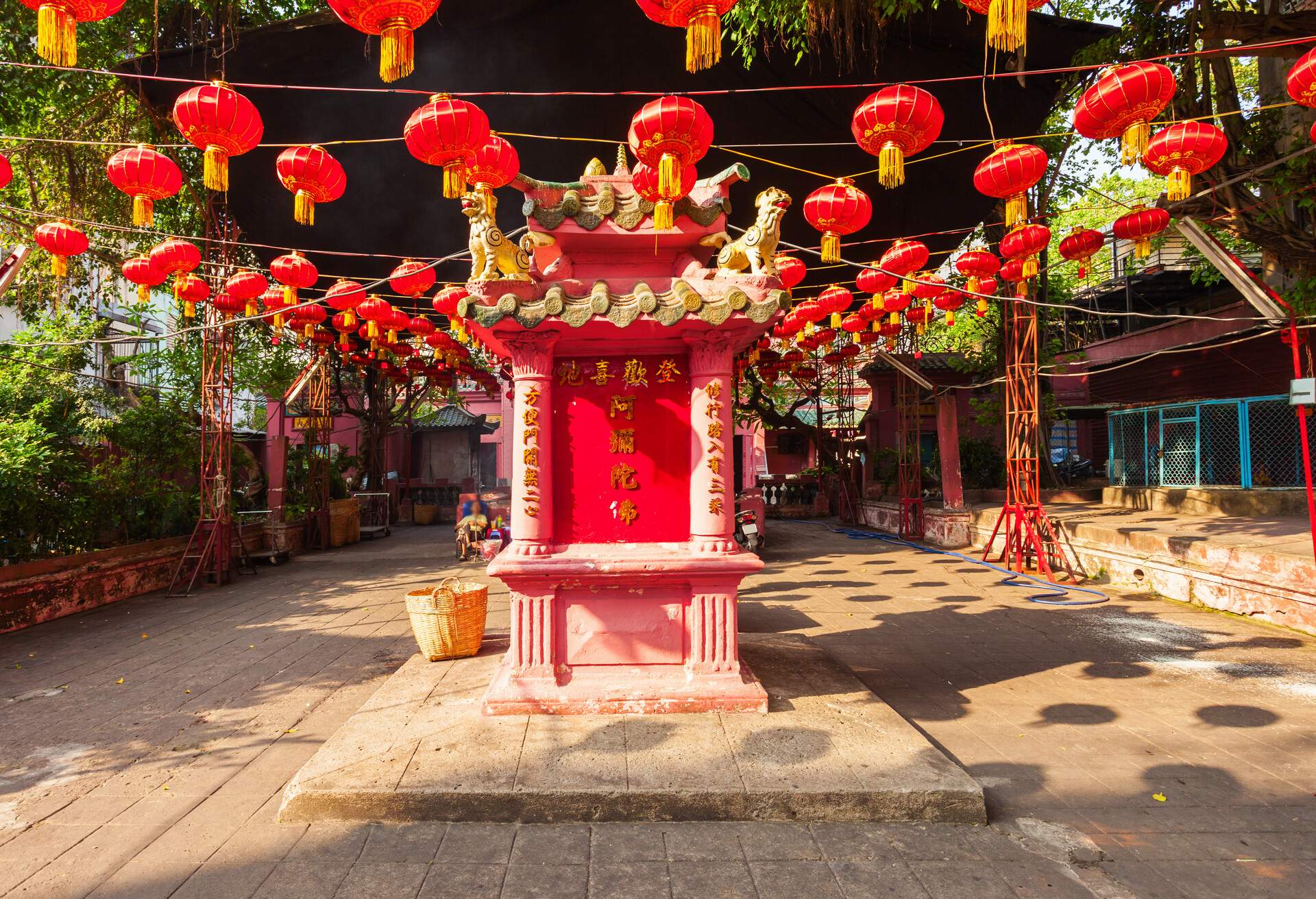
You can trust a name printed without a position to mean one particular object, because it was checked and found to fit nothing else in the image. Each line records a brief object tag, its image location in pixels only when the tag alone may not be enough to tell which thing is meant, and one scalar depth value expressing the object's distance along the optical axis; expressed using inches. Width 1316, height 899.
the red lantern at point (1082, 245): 336.2
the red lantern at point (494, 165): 255.0
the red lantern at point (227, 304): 413.4
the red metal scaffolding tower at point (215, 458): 484.4
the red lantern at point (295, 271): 369.1
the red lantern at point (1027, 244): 338.6
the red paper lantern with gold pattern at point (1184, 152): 240.2
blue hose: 407.8
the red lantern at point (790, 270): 373.7
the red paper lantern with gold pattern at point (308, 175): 257.6
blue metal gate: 533.6
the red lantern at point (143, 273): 320.5
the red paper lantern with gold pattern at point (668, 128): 210.7
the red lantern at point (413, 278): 381.1
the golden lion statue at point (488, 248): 207.9
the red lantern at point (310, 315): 474.9
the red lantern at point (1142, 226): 295.6
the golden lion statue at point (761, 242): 212.4
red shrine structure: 204.1
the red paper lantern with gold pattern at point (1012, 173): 266.1
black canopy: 370.0
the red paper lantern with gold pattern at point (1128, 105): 207.0
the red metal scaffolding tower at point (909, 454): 695.1
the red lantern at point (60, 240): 288.8
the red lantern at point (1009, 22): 158.6
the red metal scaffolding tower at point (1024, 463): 474.9
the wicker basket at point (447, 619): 259.1
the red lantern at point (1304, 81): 199.0
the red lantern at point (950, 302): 444.8
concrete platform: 157.3
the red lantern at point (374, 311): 446.9
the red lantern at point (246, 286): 377.4
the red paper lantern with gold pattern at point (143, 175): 234.5
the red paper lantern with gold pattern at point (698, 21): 164.2
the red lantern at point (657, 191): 204.4
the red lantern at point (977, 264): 381.7
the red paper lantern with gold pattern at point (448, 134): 215.6
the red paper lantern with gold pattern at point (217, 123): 211.0
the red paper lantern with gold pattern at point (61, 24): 161.0
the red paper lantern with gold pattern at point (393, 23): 161.0
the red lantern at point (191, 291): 356.5
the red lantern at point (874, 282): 410.3
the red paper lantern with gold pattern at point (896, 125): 221.3
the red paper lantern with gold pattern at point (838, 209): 298.2
